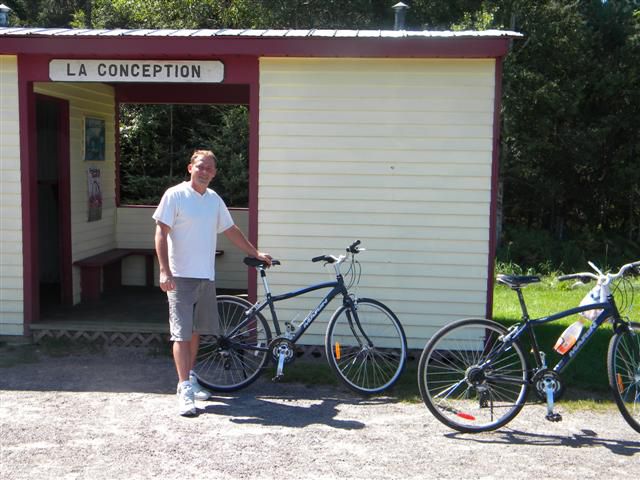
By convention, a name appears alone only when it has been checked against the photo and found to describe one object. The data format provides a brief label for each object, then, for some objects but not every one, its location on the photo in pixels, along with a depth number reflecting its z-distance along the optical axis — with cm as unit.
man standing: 541
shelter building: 670
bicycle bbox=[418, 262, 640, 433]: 504
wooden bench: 901
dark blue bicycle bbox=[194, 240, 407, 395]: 598
